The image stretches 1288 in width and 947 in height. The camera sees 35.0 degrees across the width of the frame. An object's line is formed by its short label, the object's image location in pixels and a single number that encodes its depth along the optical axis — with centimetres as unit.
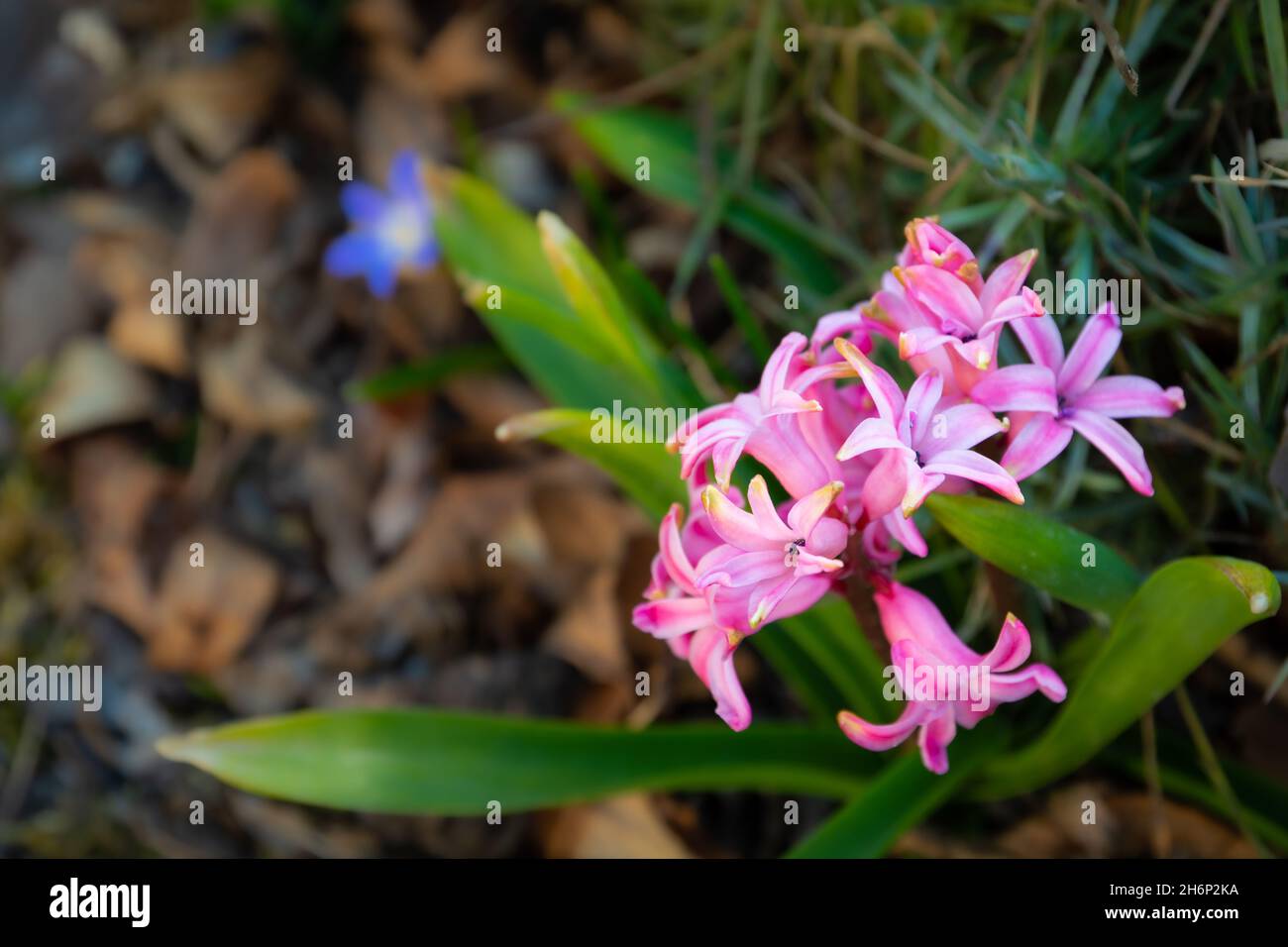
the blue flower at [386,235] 45
